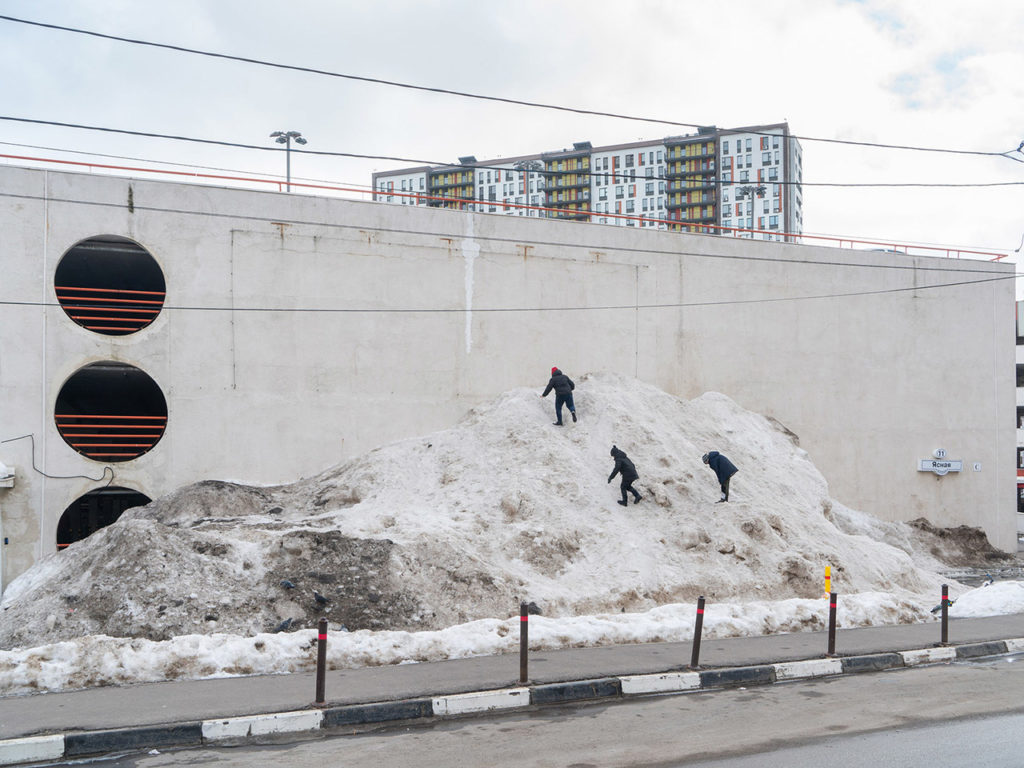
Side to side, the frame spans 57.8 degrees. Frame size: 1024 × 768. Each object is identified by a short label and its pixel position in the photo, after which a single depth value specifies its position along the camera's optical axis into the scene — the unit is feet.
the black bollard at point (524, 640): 31.83
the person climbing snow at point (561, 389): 61.41
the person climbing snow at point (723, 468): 55.36
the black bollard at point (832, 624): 38.19
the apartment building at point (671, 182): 388.98
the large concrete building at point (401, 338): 61.62
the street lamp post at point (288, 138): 115.65
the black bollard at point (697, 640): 34.76
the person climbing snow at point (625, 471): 54.03
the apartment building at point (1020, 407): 168.45
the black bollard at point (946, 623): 41.52
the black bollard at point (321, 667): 28.40
